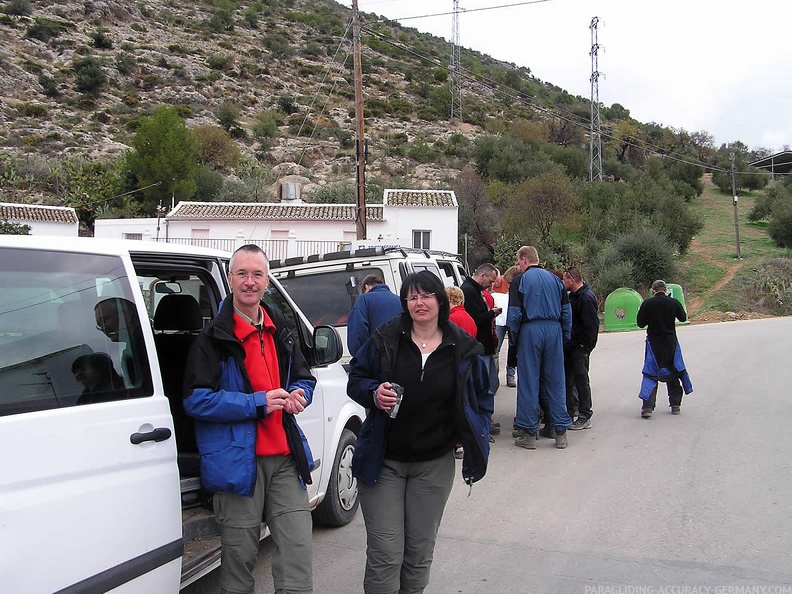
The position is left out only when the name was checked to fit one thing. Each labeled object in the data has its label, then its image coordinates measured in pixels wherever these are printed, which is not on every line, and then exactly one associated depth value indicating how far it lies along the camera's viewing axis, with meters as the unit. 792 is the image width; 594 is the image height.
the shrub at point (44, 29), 64.06
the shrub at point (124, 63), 63.34
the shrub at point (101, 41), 67.19
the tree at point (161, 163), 39.69
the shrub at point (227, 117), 58.81
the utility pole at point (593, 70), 41.72
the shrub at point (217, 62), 71.50
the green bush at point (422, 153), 55.41
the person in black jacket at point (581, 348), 7.95
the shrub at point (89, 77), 58.69
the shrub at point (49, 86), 56.56
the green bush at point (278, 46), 80.44
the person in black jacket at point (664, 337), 8.50
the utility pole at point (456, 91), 70.99
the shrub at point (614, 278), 28.30
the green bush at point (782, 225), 40.94
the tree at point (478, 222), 37.69
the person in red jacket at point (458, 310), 6.51
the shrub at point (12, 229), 16.15
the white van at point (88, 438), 2.19
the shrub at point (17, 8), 67.69
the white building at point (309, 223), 30.27
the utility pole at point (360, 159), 18.38
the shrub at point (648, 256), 29.45
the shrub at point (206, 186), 42.56
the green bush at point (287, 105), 66.75
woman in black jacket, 3.14
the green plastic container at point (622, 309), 22.41
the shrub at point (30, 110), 51.84
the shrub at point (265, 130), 57.65
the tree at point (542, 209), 36.59
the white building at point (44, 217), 30.23
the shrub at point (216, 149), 49.75
